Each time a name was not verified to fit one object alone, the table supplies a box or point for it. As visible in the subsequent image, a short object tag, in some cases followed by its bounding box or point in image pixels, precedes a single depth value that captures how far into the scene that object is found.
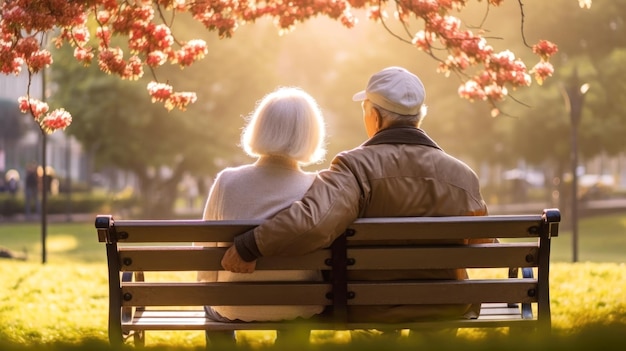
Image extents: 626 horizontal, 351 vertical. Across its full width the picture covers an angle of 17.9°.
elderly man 8.75
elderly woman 9.27
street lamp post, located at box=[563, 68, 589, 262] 34.41
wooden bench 8.94
